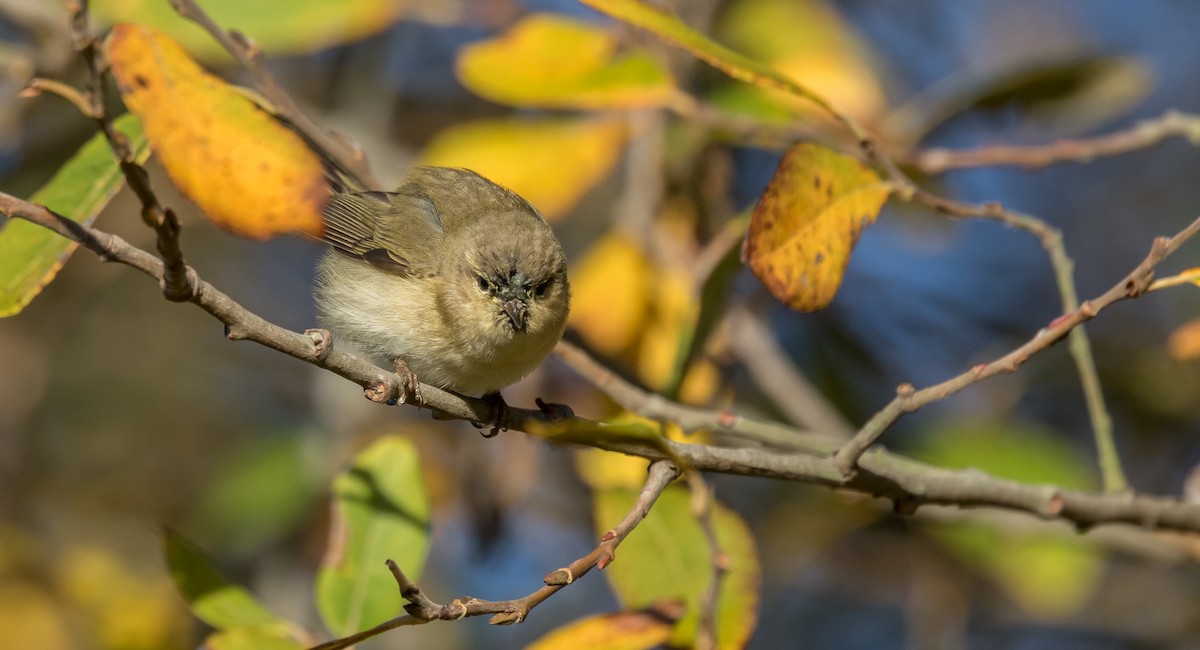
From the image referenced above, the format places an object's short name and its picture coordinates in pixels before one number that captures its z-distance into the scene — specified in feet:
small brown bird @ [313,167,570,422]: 17.92
